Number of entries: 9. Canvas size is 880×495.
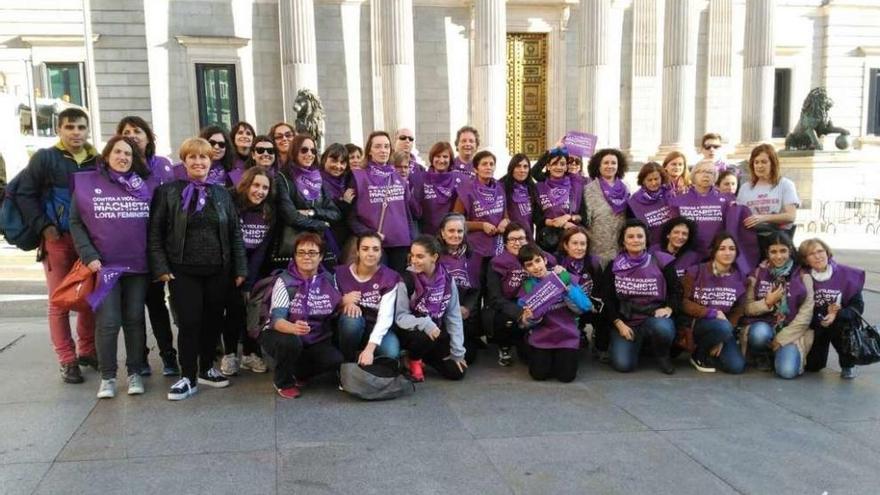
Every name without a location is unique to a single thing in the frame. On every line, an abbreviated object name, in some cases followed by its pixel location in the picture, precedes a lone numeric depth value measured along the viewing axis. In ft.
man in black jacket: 17.31
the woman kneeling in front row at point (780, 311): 19.03
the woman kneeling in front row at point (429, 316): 18.21
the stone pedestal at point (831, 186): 63.26
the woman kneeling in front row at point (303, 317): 17.12
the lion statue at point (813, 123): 63.98
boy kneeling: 18.76
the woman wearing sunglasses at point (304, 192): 18.96
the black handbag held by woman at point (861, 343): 18.37
